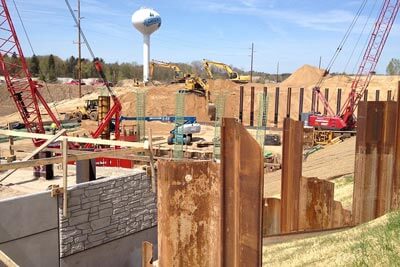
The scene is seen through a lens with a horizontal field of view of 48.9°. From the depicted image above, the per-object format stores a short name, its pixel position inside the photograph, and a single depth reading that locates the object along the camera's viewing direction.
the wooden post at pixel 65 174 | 6.71
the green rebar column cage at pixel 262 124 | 22.83
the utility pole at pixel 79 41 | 45.09
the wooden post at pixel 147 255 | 4.17
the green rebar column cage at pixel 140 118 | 25.17
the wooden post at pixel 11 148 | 11.47
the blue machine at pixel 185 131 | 24.34
